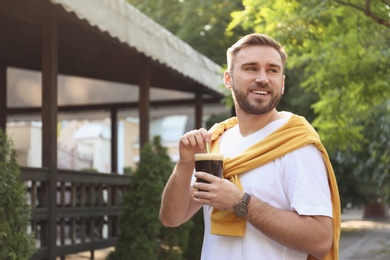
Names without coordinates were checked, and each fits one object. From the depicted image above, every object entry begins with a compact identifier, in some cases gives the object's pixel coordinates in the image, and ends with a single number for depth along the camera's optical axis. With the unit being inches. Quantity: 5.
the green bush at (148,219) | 383.2
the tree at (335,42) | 342.0
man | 107.2
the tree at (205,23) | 781.5
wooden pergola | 334.3
